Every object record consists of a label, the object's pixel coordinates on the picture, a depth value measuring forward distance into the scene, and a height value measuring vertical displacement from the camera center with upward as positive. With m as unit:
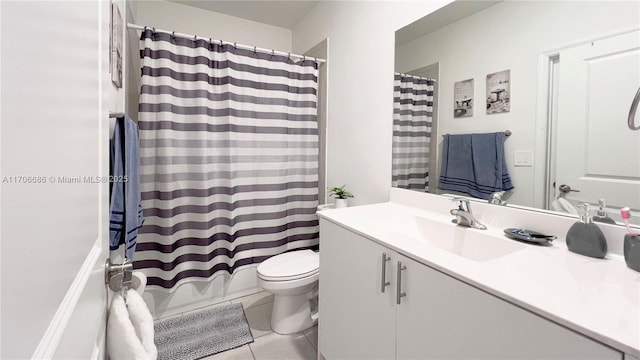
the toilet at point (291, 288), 1.66 -0.74
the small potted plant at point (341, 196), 1.94 -0.21
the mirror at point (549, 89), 0.87 +0.31
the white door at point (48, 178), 0.27 -0.02
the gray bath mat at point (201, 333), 1.62 -1.08
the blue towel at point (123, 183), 1.06 -0.07
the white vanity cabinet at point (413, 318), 0.59 -0.42
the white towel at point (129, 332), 0.74 -0.47
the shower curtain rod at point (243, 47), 1.75 +0.88
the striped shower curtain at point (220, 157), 1.82 +0.06
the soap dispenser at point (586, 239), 0.83 -0.21
